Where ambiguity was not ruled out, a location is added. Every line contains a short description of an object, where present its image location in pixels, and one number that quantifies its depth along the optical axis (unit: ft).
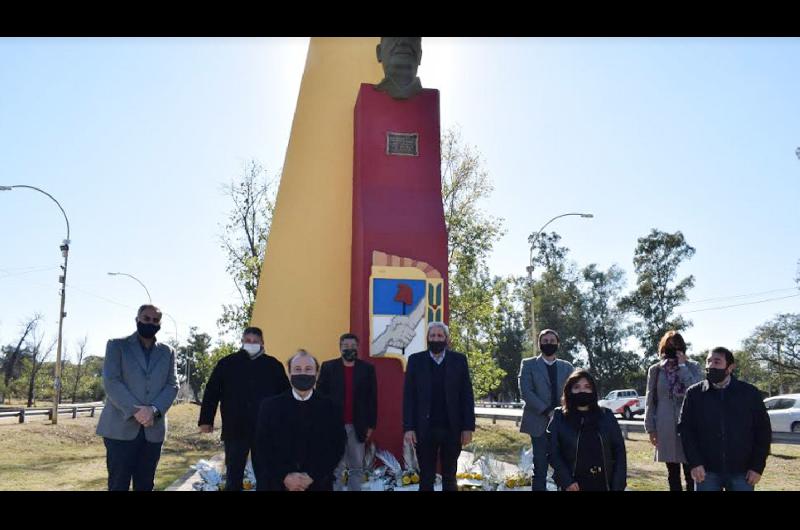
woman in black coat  13.65
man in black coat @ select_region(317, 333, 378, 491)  21.11
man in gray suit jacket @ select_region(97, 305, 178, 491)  16.89
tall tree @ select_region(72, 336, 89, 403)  169.37
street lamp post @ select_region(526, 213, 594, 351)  61.82
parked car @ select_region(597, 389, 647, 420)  94.43
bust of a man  29.63
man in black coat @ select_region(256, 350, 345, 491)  13.93
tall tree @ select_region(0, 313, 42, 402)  158.71
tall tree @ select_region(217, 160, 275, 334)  70.08
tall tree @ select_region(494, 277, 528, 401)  190.70
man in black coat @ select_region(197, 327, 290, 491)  19.56
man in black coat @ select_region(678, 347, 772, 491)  15.58
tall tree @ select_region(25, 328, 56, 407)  148.77
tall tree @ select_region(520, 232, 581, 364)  166.91
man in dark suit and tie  19.03
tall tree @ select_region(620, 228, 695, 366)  141.69
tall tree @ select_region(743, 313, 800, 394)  122.83
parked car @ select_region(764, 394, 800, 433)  65.51
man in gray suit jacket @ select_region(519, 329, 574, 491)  21.04
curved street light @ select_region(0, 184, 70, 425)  67.62
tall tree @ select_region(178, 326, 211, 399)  191.60
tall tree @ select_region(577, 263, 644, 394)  156.97
